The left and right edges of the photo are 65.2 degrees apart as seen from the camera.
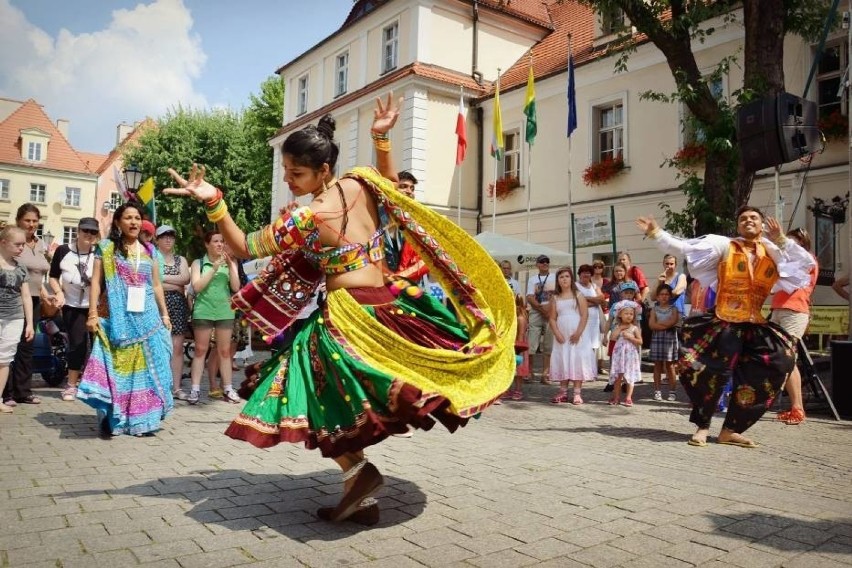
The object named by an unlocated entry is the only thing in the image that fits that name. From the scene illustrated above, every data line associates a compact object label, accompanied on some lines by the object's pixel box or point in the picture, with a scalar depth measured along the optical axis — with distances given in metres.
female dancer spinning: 3.20
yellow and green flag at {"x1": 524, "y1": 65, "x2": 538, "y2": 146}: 17.00
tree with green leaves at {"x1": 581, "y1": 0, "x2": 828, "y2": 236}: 9.67
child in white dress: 8.83
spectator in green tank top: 7.74
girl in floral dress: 8.59
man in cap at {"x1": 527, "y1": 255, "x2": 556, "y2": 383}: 11.20
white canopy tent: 13.55
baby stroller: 9.00
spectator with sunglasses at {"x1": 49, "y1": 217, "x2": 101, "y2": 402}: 7.86
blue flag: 16.25
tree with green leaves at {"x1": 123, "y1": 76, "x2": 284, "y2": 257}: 33.41
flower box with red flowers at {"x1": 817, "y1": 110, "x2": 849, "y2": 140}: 13.52
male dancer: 5.79
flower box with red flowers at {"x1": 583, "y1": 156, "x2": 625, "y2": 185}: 18.31
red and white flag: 18.53
